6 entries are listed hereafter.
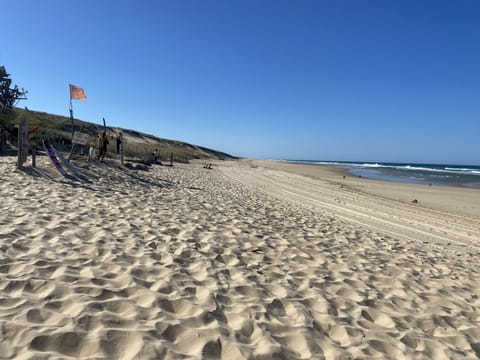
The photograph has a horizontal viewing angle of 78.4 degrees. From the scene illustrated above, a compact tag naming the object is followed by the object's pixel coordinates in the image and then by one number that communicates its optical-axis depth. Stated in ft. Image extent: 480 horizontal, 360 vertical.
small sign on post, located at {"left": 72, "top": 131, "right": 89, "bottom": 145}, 42.34
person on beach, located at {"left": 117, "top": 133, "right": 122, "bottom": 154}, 60.61
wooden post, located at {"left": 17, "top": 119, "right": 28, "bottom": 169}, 34.78
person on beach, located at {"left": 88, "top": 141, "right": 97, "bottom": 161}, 50.24
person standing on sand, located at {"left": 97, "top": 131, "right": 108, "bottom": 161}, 54.60
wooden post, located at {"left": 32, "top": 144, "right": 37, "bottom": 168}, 35.76
